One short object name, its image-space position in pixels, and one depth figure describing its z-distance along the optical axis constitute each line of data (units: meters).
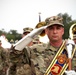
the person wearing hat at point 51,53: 7.63
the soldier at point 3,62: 13.77
